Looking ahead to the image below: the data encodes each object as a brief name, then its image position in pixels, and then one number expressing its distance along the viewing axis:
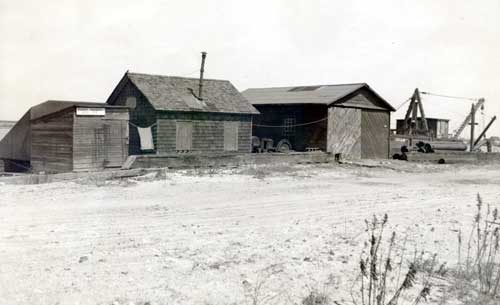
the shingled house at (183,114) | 26.42
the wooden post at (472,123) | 39.63
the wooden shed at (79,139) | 22.52
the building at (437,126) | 47.00
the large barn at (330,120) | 31.23
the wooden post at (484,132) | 40.34
